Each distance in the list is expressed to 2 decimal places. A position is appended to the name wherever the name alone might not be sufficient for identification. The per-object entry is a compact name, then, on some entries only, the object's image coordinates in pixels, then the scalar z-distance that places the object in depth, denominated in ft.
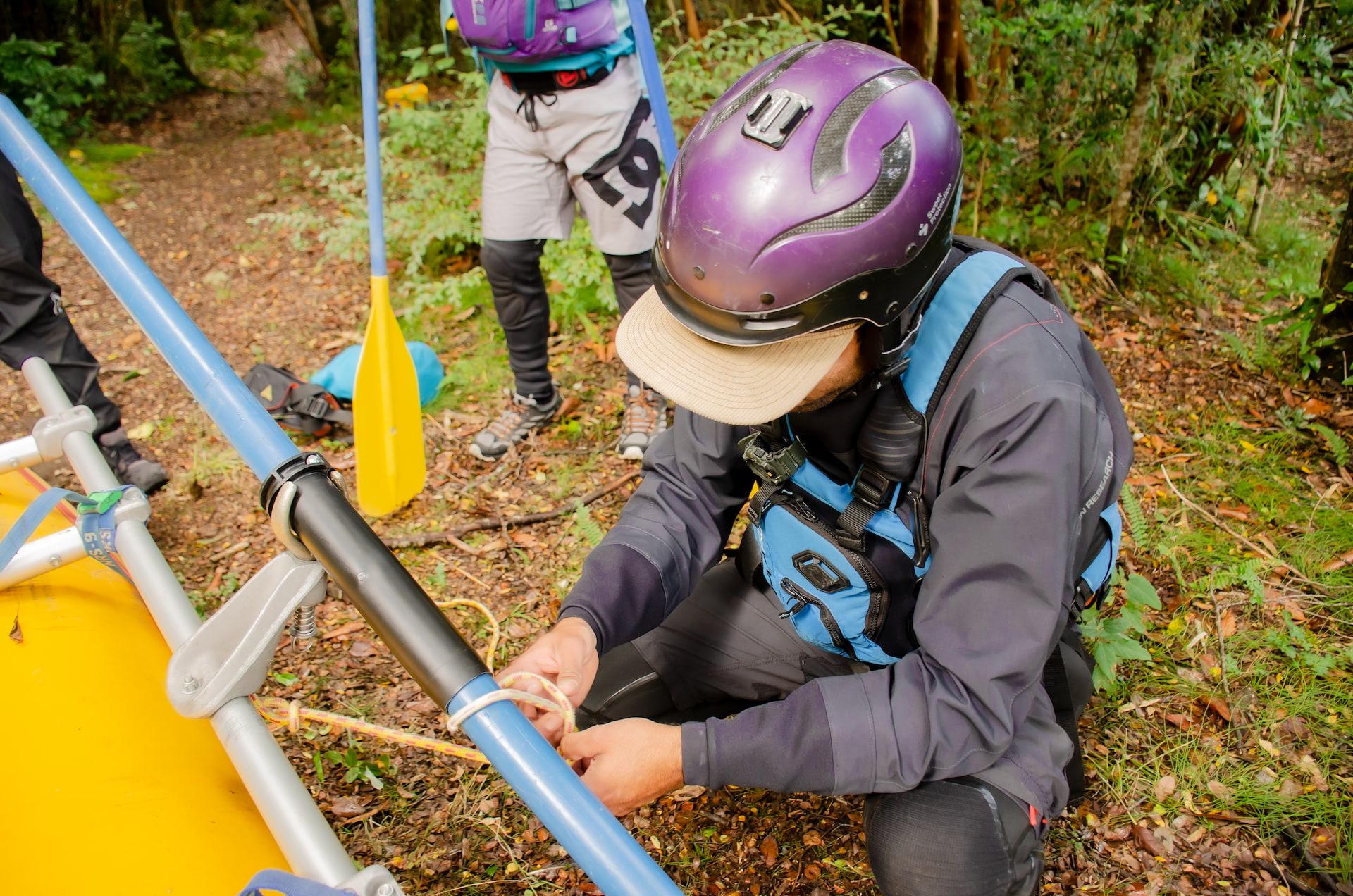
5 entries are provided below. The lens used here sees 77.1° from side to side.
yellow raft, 4.22
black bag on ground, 13.48
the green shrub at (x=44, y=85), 25.95
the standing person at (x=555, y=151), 10.74
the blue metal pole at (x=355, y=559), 3.76
